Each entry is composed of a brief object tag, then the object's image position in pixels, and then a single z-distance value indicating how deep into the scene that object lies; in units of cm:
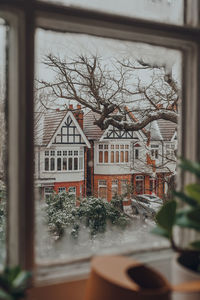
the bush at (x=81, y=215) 421
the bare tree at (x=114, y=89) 423
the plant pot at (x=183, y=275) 93
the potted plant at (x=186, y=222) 97
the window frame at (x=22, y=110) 96
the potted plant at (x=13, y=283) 73
